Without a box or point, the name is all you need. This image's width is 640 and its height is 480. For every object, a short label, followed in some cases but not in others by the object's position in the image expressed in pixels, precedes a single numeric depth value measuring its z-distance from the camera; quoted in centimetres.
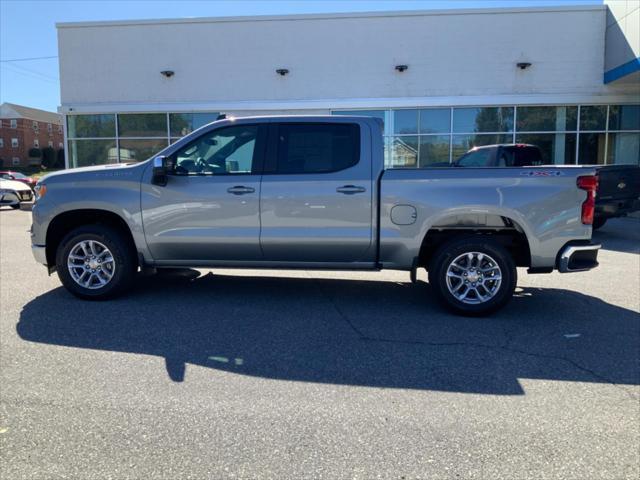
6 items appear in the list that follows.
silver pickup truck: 553
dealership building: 1905
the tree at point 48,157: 7425
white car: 1945
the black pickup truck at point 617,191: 1109
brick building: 7531
